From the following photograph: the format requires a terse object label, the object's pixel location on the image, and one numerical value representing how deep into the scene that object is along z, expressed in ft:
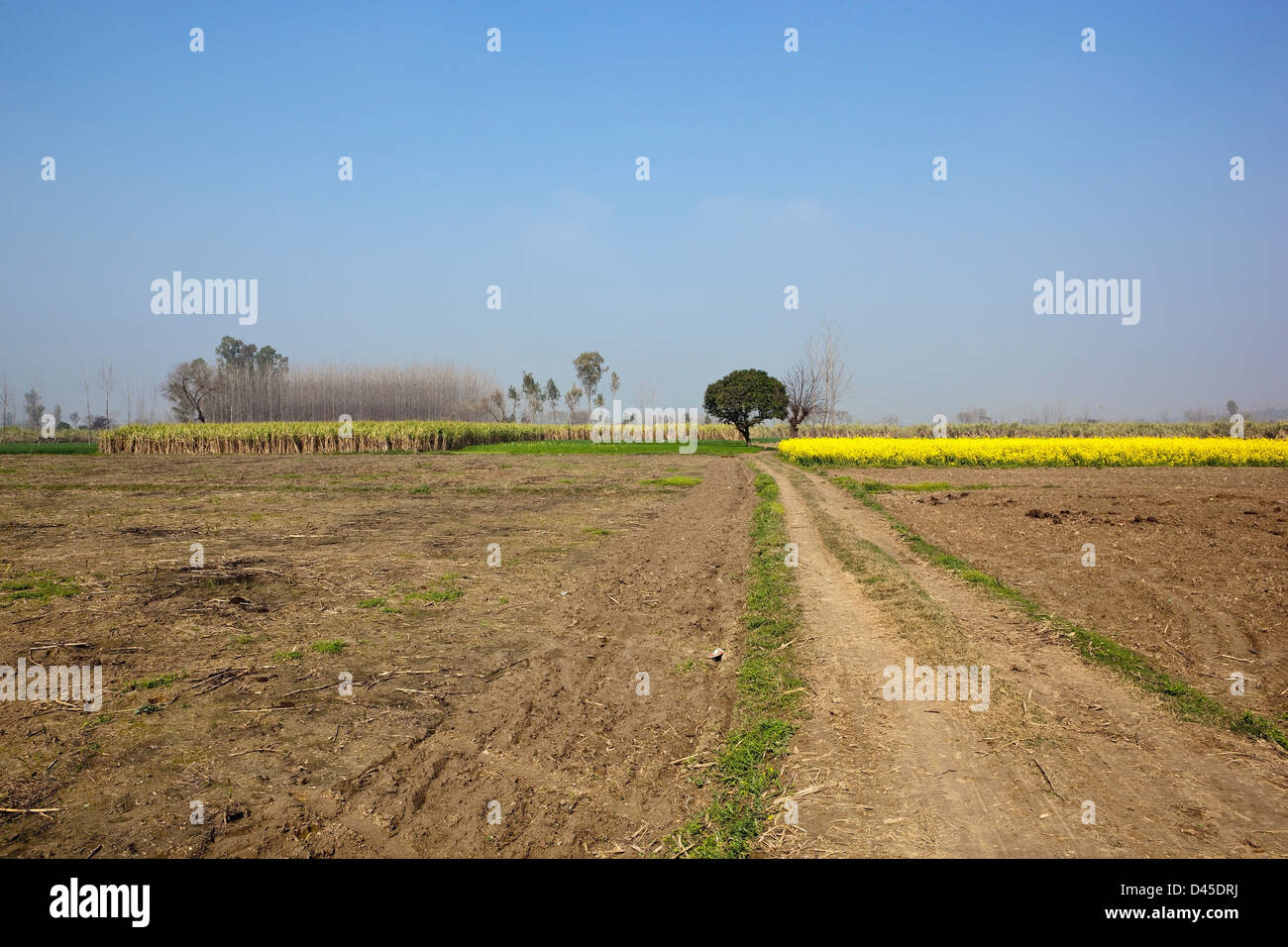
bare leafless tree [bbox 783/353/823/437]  227.20
